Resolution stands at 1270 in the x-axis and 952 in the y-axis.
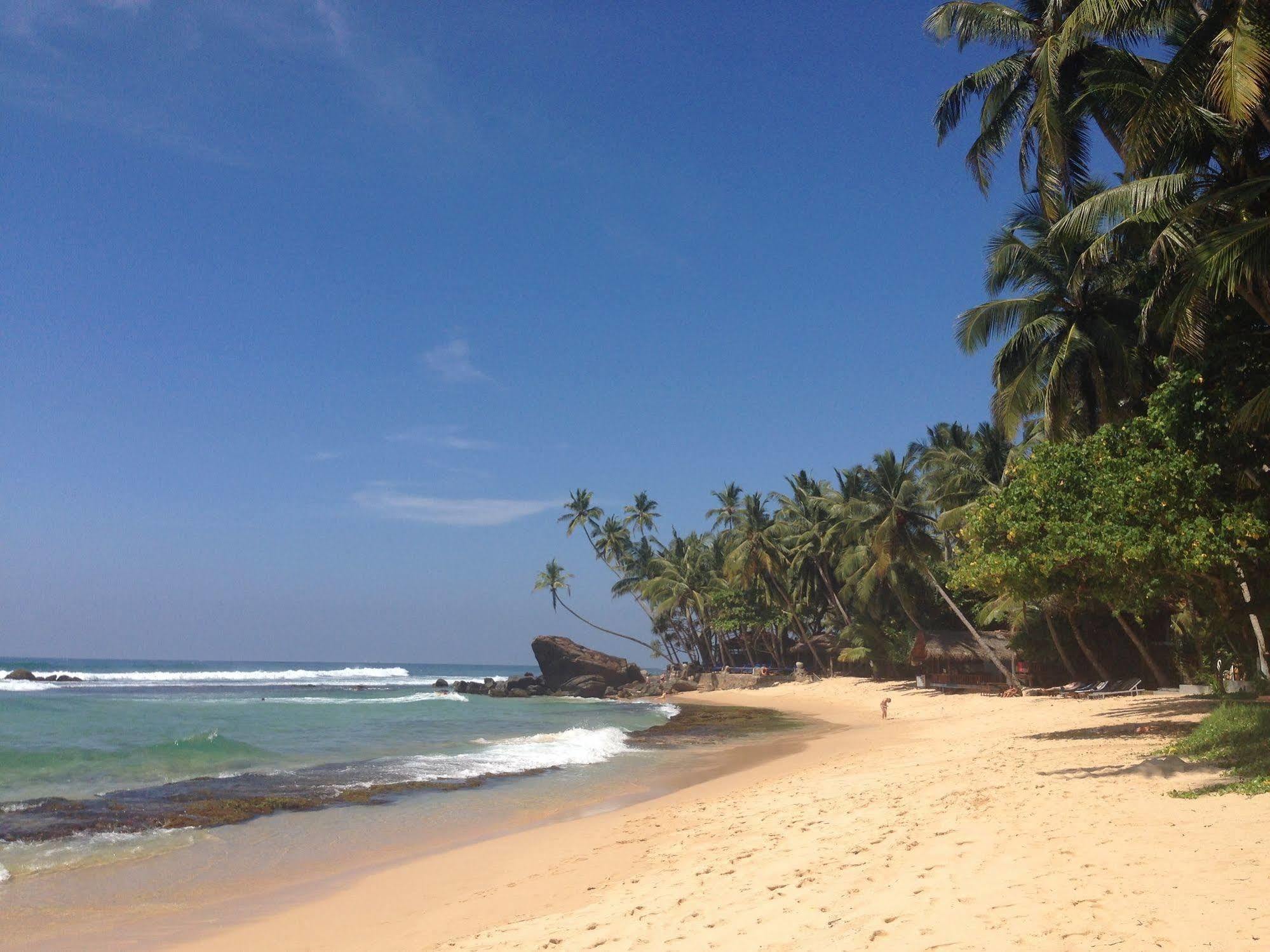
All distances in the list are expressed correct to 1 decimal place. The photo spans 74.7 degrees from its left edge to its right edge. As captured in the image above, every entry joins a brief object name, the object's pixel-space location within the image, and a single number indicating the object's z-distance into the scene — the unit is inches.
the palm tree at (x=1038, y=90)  524.7
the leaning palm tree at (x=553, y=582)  2787.9
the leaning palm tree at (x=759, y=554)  1898.4
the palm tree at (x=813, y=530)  1742.2
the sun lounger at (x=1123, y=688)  952.9
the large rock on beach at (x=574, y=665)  2310.5
